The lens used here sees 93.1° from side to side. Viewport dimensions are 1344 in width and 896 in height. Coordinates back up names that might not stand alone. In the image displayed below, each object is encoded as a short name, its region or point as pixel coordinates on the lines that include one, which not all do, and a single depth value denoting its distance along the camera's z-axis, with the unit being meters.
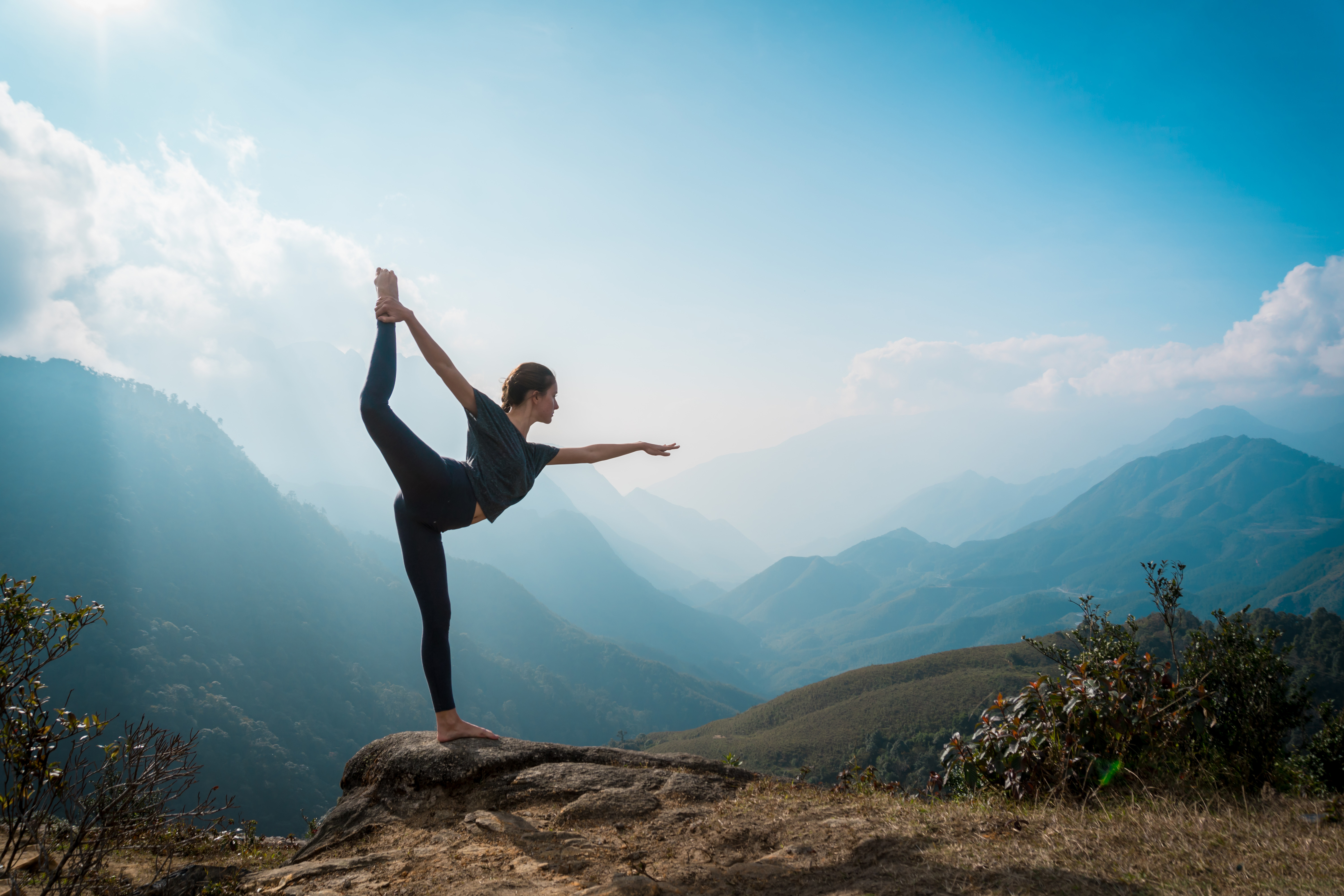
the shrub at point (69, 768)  2.99
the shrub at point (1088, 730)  4.51
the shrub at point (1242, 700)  4.73
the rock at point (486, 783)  4.86
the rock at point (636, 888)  3.06
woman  4.39
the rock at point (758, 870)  3.33
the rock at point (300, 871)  3.88
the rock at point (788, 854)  3.53
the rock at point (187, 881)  3.79
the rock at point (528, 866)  3.56
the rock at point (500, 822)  4.30
